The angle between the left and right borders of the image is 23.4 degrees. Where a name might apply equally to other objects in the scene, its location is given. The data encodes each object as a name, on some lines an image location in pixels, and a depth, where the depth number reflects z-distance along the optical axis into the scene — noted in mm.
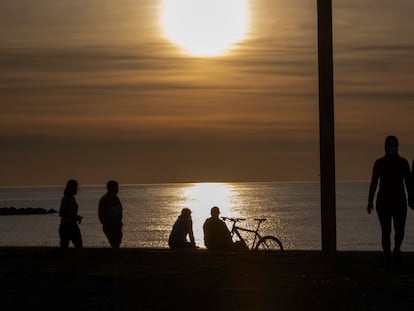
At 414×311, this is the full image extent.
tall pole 17062
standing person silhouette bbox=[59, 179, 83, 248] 20969
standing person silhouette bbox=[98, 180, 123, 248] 21594
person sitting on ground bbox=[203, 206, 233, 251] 21594
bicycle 23203
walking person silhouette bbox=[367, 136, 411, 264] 16125
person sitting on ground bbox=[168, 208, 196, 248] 23391
